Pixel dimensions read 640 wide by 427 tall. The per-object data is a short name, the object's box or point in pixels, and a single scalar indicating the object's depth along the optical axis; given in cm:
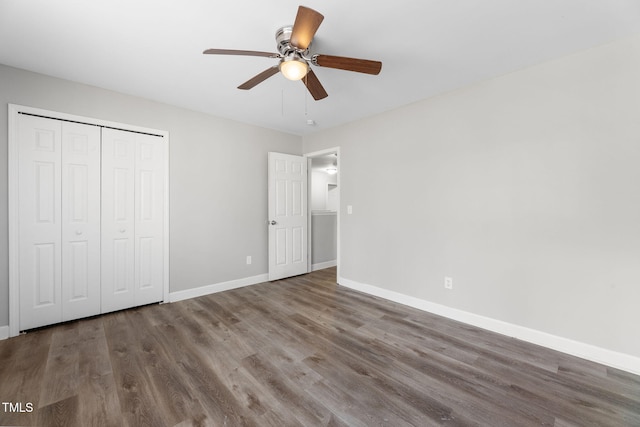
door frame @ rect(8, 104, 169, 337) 238
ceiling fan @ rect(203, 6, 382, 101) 162
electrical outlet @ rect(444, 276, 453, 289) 284
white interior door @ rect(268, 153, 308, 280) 419
